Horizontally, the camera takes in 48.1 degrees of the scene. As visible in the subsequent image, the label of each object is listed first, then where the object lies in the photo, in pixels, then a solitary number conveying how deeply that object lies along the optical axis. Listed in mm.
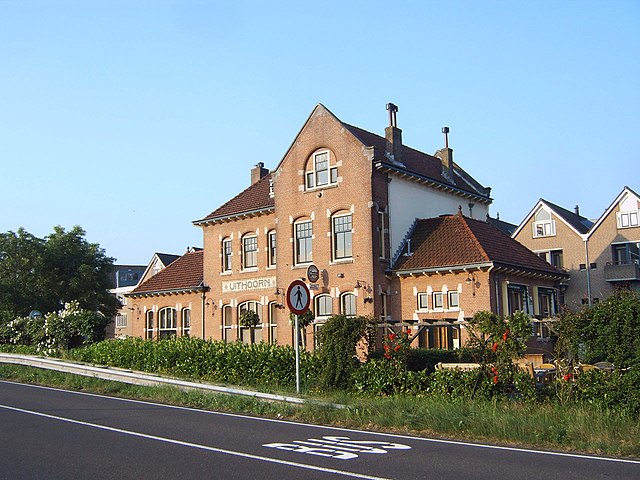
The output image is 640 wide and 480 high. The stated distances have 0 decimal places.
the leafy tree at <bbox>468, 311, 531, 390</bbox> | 14938
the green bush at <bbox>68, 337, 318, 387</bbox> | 19609
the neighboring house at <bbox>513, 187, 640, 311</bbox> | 50375
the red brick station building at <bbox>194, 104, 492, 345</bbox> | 31422
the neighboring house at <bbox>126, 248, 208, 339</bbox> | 39281
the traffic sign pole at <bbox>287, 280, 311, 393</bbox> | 17422
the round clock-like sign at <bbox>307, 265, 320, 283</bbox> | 32188
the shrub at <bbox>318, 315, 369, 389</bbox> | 17766
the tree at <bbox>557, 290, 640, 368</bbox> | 14394
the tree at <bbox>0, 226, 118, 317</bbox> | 47750
